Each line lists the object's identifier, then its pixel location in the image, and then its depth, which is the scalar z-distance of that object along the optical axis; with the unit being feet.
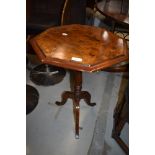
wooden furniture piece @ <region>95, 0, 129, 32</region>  5.24
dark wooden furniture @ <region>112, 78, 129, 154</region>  4.04
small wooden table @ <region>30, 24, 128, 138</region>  3.67
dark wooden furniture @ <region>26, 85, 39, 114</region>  5.17
